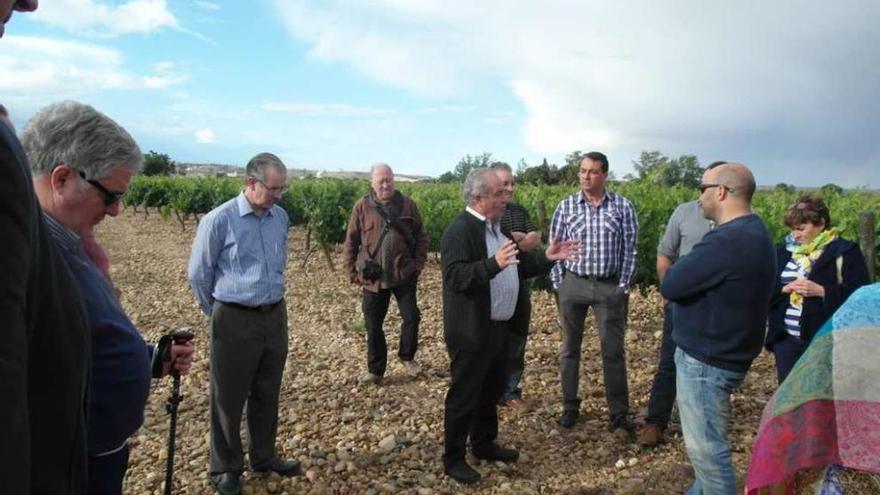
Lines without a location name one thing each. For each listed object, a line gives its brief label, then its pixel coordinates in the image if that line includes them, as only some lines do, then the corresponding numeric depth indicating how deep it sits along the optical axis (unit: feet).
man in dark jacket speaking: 12.42
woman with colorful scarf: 12.90
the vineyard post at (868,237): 20.22
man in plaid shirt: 15.46
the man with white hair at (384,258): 19.12
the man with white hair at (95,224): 5.88
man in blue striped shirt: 12.02
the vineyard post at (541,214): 26.24
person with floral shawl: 5.05
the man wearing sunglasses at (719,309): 9.80
